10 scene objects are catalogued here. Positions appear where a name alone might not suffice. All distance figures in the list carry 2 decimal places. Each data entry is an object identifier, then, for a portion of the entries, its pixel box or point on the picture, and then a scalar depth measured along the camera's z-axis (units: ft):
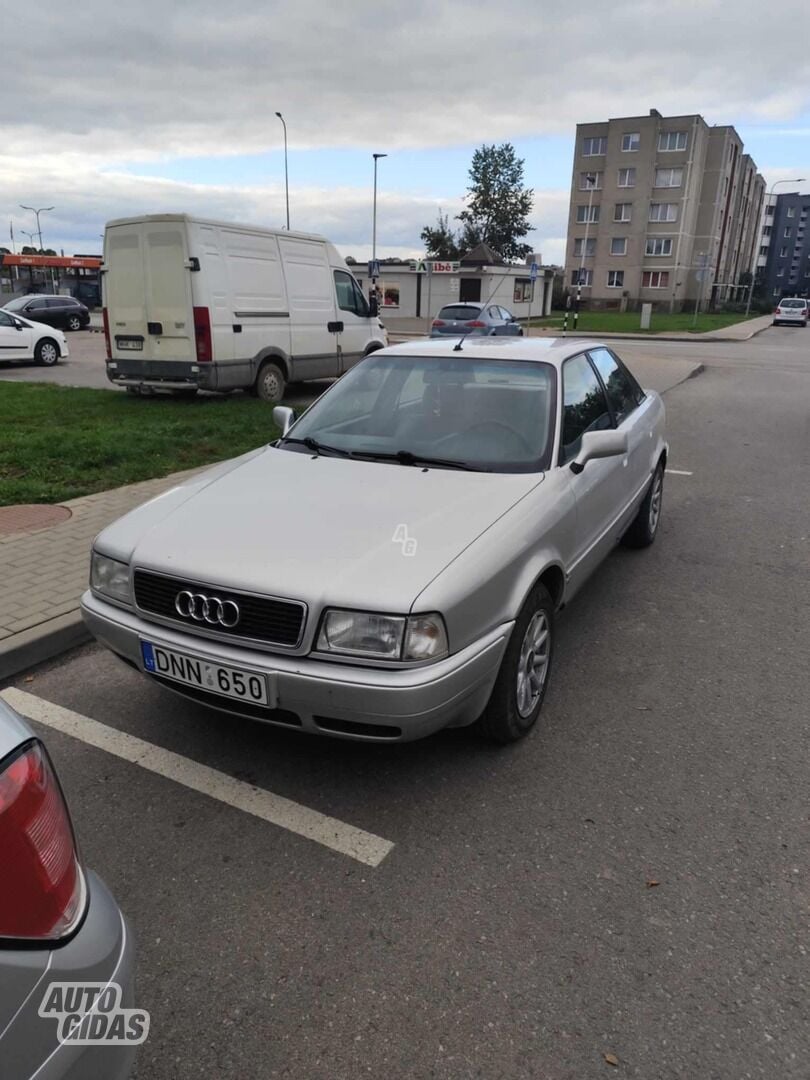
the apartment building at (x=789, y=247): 383.65
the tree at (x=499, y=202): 265.34
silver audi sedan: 8.45
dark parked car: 90.33
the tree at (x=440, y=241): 264.11
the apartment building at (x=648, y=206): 203.92
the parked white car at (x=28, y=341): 57.67
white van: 34.76
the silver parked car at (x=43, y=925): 3.86
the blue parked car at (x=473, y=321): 72.59
